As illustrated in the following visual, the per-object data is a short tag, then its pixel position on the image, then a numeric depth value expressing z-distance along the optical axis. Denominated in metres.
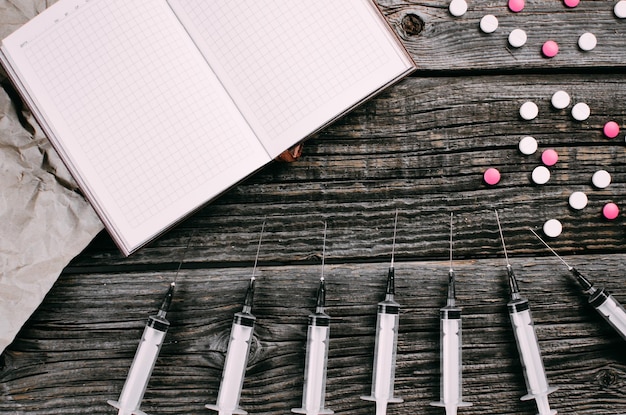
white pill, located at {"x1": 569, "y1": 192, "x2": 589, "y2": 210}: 0.87
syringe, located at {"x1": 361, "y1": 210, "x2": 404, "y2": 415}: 0.81
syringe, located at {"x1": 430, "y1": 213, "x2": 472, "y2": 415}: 0.81
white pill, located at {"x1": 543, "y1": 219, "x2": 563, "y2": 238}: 0.87
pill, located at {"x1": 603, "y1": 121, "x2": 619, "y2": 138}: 0.87
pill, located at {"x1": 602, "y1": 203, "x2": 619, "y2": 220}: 0.87
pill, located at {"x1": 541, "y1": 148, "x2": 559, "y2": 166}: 0.87
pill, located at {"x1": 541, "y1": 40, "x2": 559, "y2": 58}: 0.87
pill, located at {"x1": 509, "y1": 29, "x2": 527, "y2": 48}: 0.87
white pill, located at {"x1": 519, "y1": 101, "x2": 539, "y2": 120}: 0.87
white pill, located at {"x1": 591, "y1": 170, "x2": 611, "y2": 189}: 0.87
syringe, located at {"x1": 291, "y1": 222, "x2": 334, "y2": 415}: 0.81
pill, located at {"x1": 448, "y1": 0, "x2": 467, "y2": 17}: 0.87
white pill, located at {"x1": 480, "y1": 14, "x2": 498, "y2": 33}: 0.87
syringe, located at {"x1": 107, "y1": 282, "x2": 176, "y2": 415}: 0.80
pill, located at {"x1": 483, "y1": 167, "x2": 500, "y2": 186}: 0.87
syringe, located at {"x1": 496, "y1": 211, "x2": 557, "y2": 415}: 0.81
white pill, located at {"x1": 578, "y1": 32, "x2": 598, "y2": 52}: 0.87
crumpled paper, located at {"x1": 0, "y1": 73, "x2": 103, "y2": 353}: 0.82
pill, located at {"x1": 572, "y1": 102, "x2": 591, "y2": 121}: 0.87
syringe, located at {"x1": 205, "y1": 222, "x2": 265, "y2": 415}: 0.80
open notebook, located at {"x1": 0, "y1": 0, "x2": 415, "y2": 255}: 0.75
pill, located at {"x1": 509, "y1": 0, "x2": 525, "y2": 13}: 0.87
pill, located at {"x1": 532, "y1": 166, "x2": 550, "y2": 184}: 0.87
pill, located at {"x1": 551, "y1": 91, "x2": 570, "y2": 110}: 0.87
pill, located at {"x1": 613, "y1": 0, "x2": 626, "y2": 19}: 0.87
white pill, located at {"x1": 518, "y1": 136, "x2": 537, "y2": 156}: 0.87
